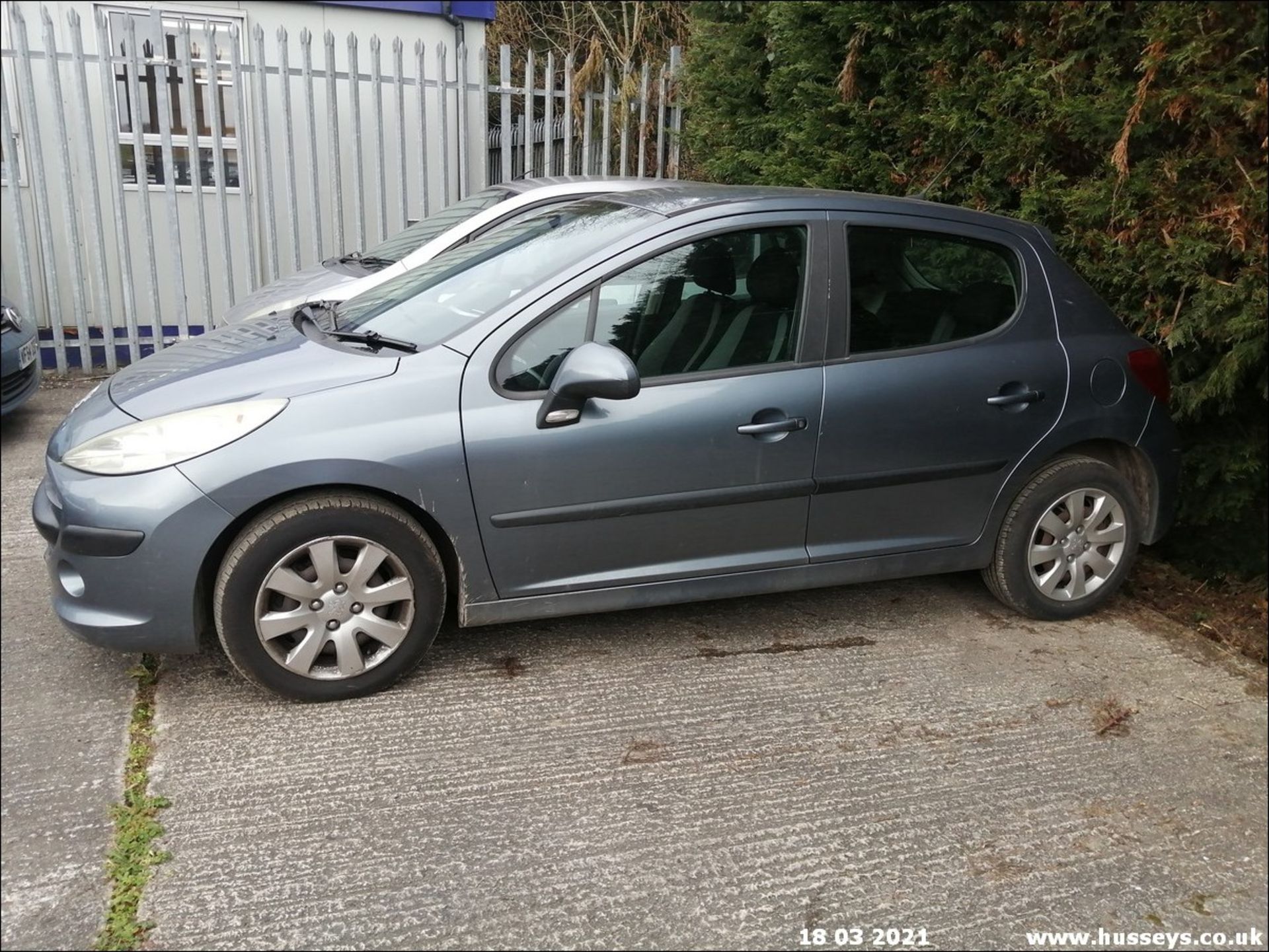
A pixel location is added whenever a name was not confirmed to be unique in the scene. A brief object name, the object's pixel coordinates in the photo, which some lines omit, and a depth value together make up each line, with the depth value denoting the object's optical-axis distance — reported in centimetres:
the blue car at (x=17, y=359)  627
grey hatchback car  328
